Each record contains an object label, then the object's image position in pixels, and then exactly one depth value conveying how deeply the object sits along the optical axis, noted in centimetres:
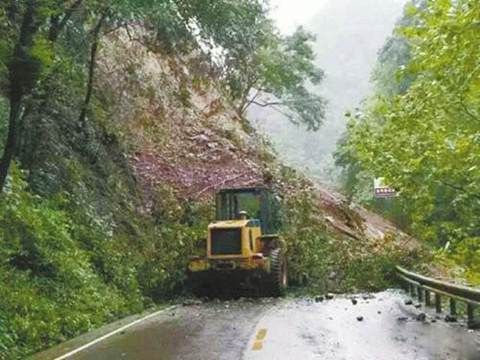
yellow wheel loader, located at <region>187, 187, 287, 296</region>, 1966
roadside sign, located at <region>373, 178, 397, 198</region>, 3098
